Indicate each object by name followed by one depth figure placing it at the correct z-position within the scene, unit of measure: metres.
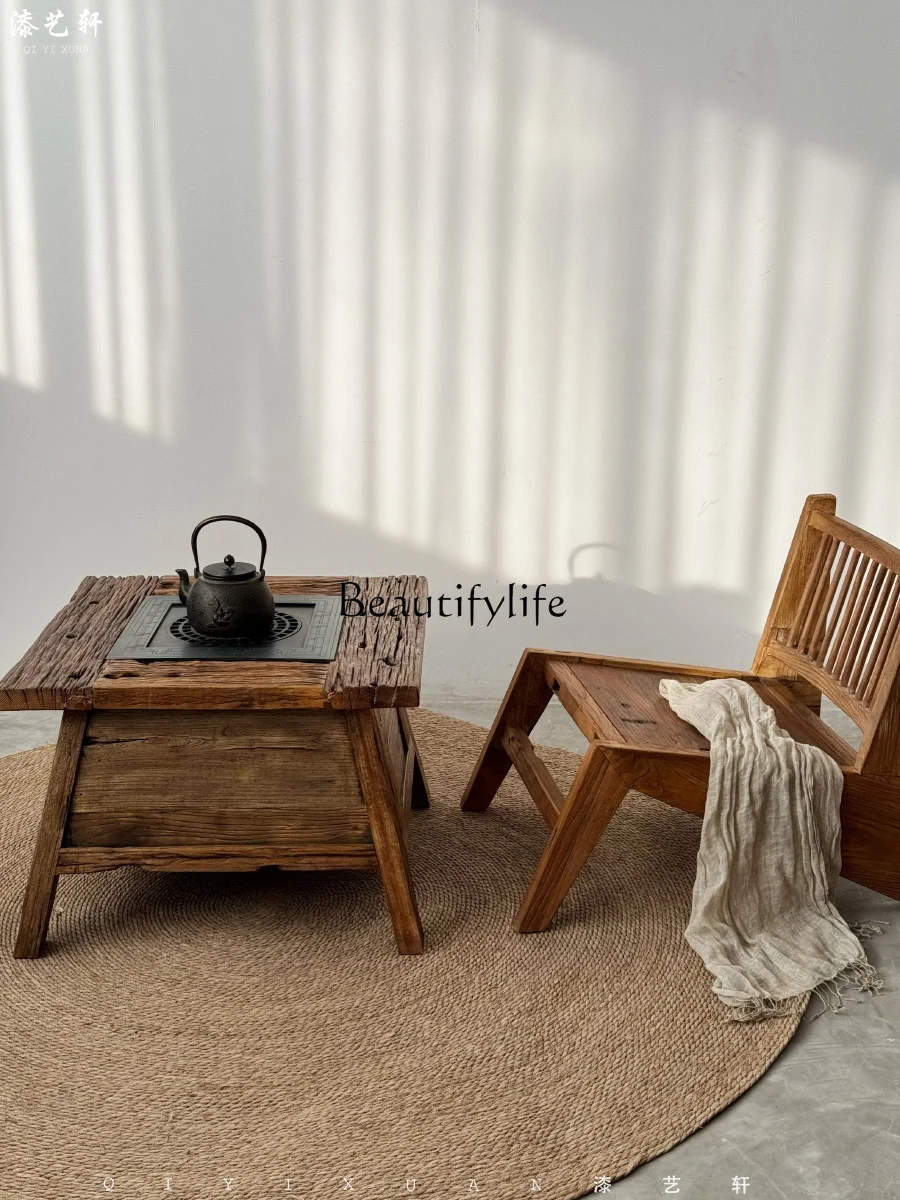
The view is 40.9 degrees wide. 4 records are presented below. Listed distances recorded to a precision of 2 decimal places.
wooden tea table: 2.07
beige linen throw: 2.11
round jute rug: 1.70
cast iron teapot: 2.17
